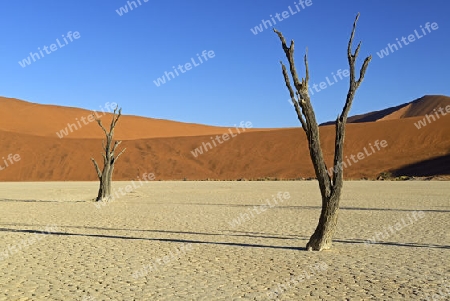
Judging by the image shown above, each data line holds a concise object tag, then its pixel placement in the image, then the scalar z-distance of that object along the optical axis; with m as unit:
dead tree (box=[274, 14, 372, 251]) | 9.45
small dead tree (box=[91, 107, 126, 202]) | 21.81
